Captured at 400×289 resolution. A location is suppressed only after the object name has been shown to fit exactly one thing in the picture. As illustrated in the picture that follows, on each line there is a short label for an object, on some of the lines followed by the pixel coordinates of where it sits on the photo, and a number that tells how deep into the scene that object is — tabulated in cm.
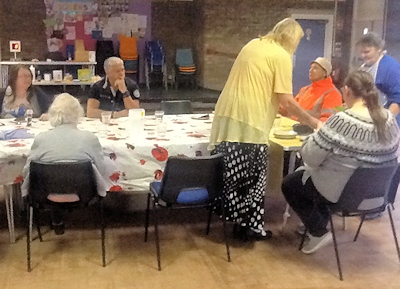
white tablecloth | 310
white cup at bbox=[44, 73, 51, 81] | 848
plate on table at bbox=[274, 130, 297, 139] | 342
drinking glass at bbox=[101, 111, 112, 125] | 377
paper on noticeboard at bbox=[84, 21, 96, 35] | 981
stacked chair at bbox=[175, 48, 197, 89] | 961
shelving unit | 846
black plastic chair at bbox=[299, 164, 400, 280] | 283
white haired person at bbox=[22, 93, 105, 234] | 293
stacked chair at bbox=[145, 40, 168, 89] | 963
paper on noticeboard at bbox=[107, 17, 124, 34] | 989
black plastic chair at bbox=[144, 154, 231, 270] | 287
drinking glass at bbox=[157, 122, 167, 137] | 349
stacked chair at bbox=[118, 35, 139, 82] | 954
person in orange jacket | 397
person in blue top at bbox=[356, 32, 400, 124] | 378
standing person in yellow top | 316
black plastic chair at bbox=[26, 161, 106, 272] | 281
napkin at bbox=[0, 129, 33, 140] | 331
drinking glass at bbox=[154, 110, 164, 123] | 380
